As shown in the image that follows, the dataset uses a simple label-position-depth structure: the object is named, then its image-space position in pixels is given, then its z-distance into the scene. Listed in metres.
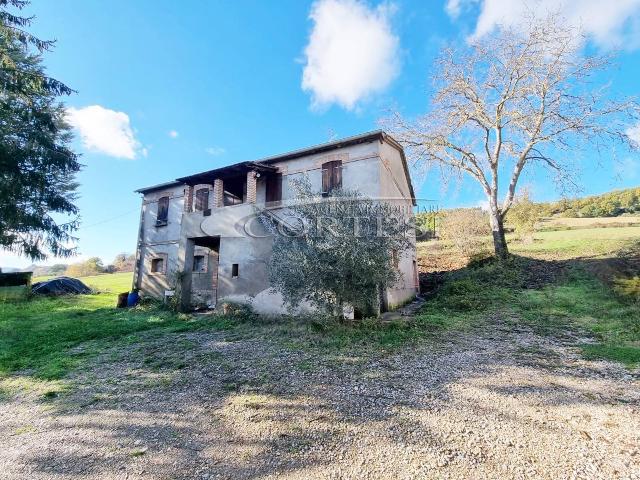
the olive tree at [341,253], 7.62
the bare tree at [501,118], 14.39
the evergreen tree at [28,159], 9.77
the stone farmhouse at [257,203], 11.16
